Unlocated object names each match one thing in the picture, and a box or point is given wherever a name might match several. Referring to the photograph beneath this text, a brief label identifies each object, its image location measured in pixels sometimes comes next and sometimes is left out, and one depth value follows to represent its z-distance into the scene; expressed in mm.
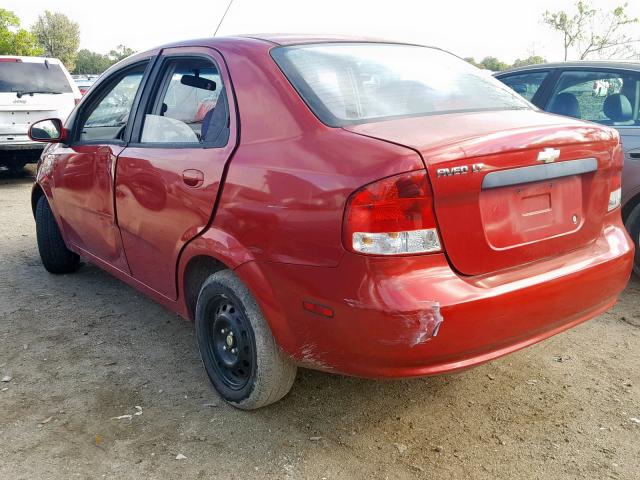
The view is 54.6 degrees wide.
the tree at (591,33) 21438
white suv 8844
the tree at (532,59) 25188
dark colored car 4227
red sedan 2141
